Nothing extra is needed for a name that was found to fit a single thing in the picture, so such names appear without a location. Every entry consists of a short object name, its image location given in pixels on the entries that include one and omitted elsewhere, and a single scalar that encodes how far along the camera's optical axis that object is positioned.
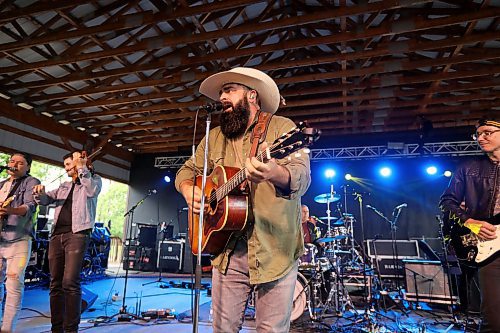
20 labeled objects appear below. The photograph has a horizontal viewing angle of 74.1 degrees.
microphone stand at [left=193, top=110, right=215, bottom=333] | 1.83
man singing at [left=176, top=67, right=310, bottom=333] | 1.70
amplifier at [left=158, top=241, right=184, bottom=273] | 12.46
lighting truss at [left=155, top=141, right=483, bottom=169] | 11.15
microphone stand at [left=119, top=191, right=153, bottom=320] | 5.20
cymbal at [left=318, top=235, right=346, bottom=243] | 5.66
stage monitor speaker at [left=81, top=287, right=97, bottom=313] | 5.14
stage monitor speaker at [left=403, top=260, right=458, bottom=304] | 7.06
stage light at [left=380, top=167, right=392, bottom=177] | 12.31
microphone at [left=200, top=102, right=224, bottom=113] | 2.25
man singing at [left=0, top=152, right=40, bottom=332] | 3.61
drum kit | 5.52
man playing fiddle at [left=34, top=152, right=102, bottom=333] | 3.43
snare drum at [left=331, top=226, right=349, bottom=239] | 7.46
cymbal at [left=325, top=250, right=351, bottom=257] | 6.56
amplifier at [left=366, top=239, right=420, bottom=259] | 8.77
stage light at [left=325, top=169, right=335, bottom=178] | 12.71
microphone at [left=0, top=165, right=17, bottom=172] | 4.00
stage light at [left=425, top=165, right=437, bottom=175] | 11.69
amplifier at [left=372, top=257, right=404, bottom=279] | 8.58
